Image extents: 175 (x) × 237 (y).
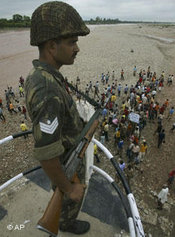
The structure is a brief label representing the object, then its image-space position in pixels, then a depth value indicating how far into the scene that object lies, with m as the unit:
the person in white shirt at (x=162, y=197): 7.38
